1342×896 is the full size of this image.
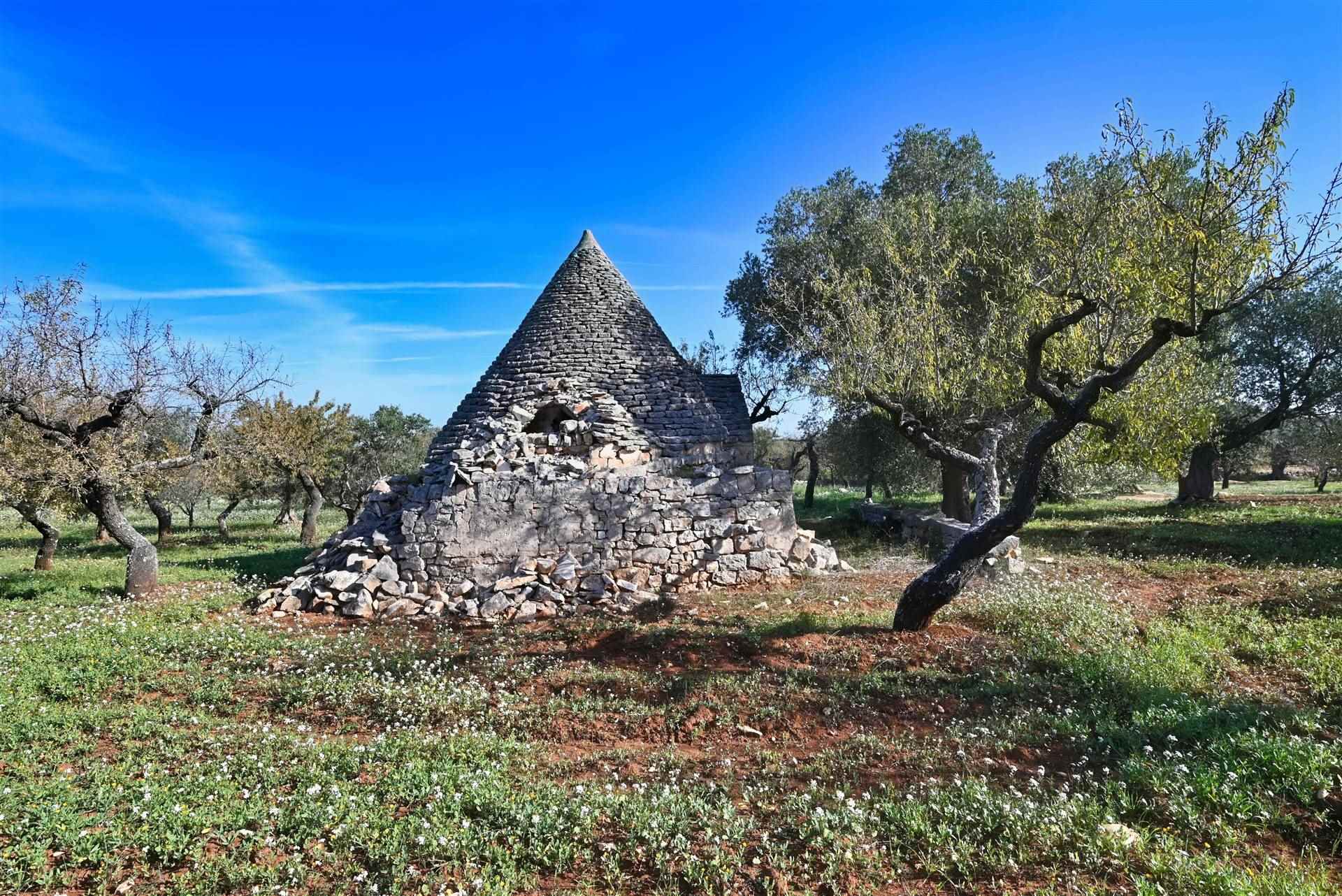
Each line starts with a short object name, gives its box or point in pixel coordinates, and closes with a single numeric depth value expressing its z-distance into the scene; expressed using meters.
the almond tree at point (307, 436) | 18.64
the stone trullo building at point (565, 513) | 10.33
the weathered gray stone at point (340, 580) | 10.19
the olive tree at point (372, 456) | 23.38
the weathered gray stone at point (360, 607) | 9.85
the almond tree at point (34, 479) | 10.75
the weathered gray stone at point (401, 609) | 9.97
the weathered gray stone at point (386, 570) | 10.46
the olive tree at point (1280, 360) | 16.11
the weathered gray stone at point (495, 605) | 9.68
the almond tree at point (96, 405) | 10.11
